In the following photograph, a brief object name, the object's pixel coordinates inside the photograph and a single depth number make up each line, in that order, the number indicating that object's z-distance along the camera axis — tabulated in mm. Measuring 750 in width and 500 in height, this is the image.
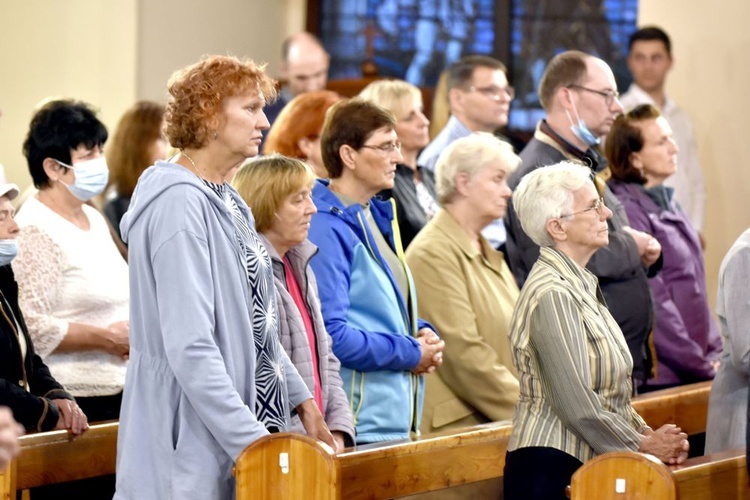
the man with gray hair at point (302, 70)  13914
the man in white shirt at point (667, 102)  14203
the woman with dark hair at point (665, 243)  9883
